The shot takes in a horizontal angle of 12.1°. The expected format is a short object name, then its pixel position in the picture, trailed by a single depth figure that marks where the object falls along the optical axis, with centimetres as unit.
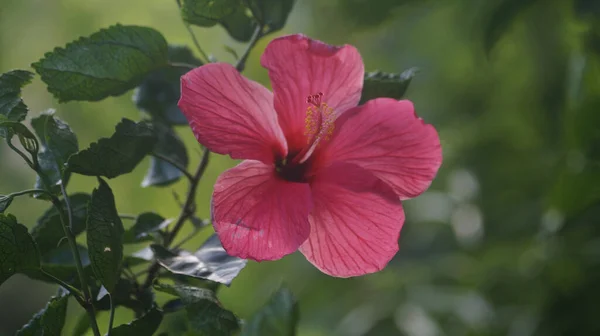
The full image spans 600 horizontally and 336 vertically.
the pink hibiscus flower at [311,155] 119
